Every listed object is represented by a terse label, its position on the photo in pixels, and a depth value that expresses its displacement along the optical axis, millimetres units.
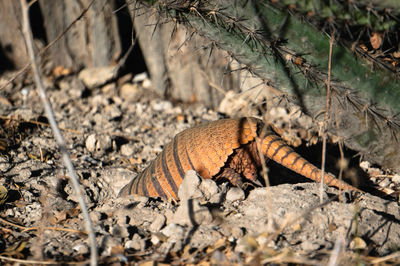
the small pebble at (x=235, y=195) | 5832
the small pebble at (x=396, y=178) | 7049
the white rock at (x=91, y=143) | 8656
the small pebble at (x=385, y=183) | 7164
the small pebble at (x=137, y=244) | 5016
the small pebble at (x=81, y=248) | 4961
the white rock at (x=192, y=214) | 5191
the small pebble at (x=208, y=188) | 5887
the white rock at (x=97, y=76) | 10914
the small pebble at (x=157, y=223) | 5391
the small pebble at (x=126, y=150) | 8828
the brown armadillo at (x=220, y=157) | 6234
